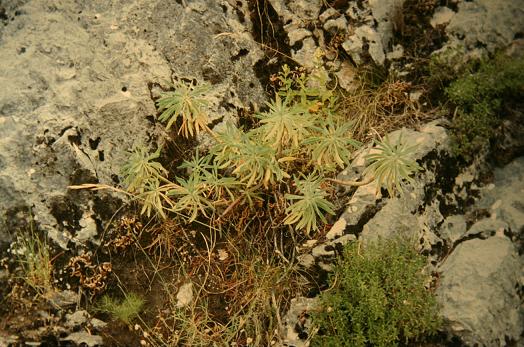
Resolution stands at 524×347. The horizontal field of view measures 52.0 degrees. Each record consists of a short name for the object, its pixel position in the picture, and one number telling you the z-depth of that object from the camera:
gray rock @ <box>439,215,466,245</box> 4.16
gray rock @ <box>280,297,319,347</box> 3.92
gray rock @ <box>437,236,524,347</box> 3.65
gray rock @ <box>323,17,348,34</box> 4.86
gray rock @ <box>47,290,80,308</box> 4.00
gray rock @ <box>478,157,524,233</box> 4.06
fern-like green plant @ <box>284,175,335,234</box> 3.90
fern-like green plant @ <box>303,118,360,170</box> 3.99
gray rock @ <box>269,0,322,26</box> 4.91
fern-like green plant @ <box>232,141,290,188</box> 3.94
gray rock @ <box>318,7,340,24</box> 4.90
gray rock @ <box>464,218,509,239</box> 4.05
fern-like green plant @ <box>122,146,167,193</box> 4.01
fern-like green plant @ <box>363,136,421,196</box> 3.80
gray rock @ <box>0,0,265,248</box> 4.07
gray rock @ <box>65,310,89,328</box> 3.97
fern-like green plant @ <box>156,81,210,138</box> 4.04
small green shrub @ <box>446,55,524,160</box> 4.27
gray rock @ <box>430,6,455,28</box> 4.80
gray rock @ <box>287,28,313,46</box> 4.88
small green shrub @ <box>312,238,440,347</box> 3.64
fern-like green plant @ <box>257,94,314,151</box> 3.96
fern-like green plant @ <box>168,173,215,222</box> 4.00
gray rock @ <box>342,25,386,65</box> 4.78
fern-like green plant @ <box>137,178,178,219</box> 3.98
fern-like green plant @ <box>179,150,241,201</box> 4.08
